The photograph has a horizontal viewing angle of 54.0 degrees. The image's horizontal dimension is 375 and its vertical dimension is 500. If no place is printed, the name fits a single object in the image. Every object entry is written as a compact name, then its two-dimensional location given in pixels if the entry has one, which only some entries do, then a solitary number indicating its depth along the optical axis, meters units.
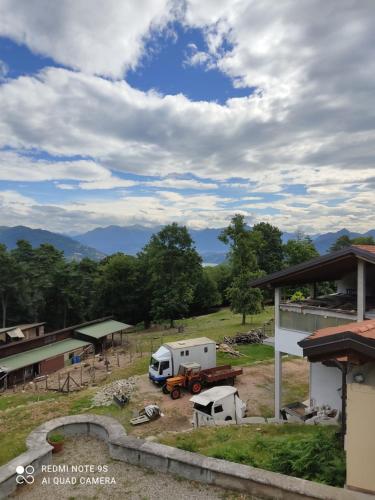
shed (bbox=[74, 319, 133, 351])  38.62
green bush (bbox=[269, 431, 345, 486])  7.39
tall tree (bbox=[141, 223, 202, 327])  47.75
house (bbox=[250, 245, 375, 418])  12.65
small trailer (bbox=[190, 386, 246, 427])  15.99
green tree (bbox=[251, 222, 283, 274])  68.00
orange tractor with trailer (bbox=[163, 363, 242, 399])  20.77
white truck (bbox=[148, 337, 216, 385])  22.58
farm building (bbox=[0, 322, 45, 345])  39.25
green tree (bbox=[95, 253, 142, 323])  55.12
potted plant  10.41
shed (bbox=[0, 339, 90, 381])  30.09
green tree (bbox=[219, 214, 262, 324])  37.72
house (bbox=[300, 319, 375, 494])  6.60
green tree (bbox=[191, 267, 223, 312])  65.12
